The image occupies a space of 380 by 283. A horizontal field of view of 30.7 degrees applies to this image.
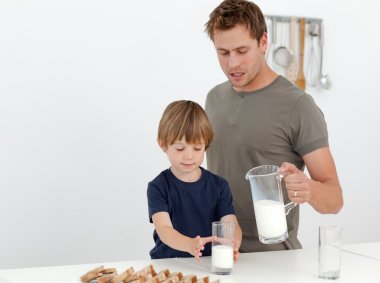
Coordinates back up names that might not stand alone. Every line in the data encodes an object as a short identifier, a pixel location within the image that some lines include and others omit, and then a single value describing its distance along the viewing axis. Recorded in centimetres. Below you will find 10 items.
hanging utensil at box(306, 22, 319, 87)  392
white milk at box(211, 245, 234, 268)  192
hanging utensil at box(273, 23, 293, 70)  382
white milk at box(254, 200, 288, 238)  195
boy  213
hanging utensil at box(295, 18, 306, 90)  386
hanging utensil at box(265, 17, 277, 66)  377
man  231
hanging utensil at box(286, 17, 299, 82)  383
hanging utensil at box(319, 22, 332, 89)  391
